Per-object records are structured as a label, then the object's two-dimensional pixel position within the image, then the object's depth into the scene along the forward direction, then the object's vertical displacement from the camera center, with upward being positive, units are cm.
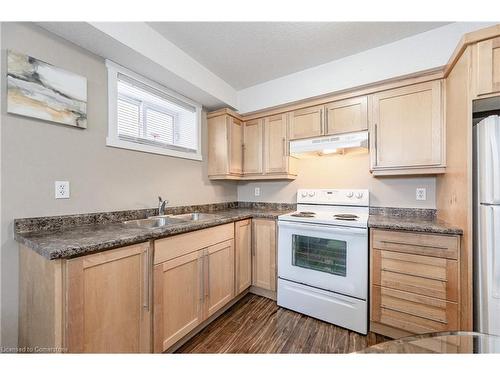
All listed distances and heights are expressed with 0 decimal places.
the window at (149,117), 170 +71
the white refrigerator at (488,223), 120 -22
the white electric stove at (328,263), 171 -69
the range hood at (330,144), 197 +45
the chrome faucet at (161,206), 198 -17
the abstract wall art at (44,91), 120 +62
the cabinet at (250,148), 252 +50
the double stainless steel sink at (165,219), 173 -30
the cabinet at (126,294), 95 -62
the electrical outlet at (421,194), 200 -6
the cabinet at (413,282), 145 -72
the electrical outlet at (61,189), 137 -1
